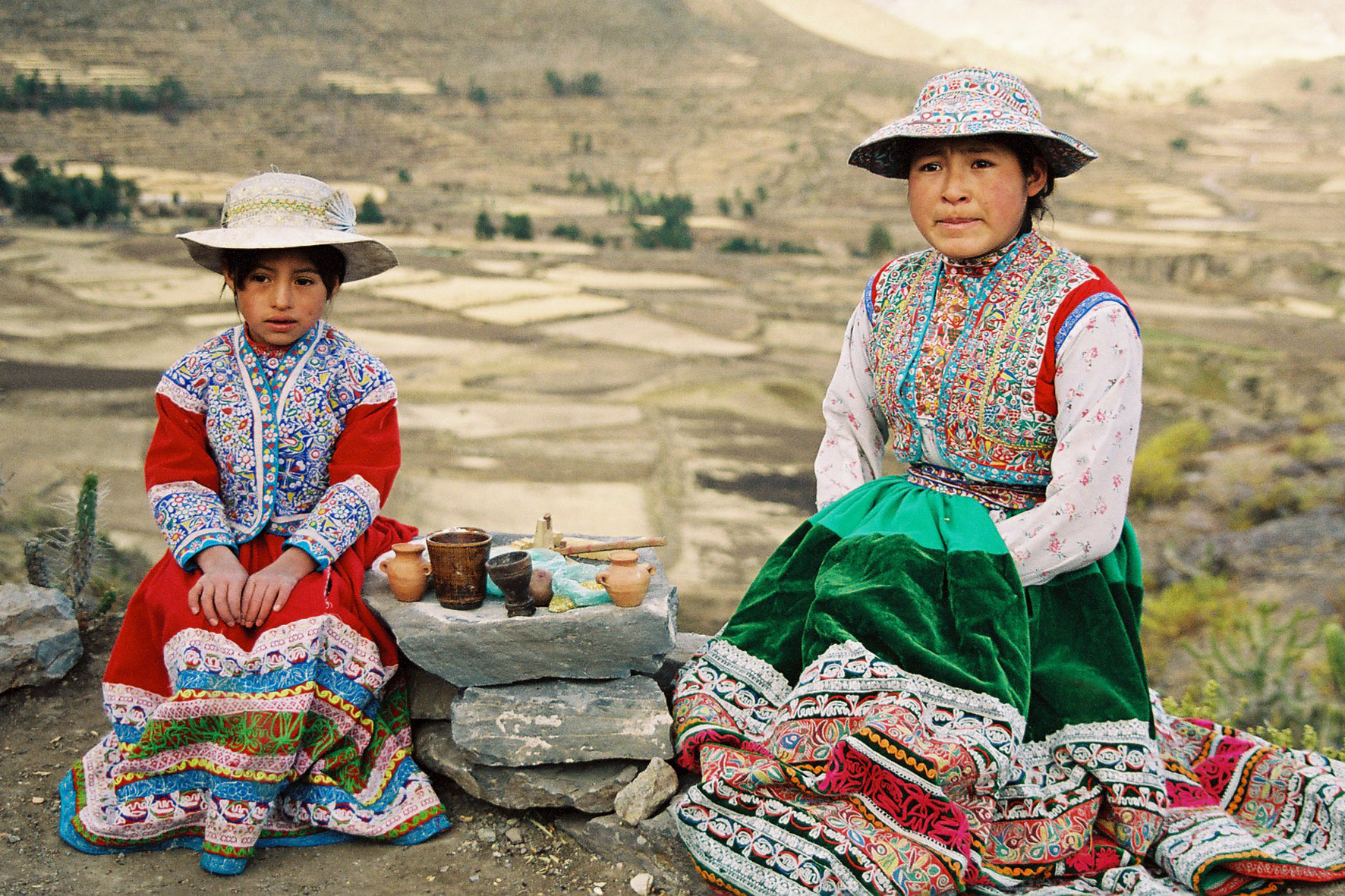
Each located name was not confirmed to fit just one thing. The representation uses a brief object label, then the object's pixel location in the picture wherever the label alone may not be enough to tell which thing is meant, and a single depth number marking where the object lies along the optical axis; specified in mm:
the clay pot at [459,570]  2123
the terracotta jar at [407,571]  2152
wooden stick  2285
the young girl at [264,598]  1953
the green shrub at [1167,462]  8414
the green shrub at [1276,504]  7734
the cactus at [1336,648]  3291
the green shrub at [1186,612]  6305
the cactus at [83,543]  3217
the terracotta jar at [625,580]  2100
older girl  1747
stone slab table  2076
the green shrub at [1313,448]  8555
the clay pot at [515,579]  2059
